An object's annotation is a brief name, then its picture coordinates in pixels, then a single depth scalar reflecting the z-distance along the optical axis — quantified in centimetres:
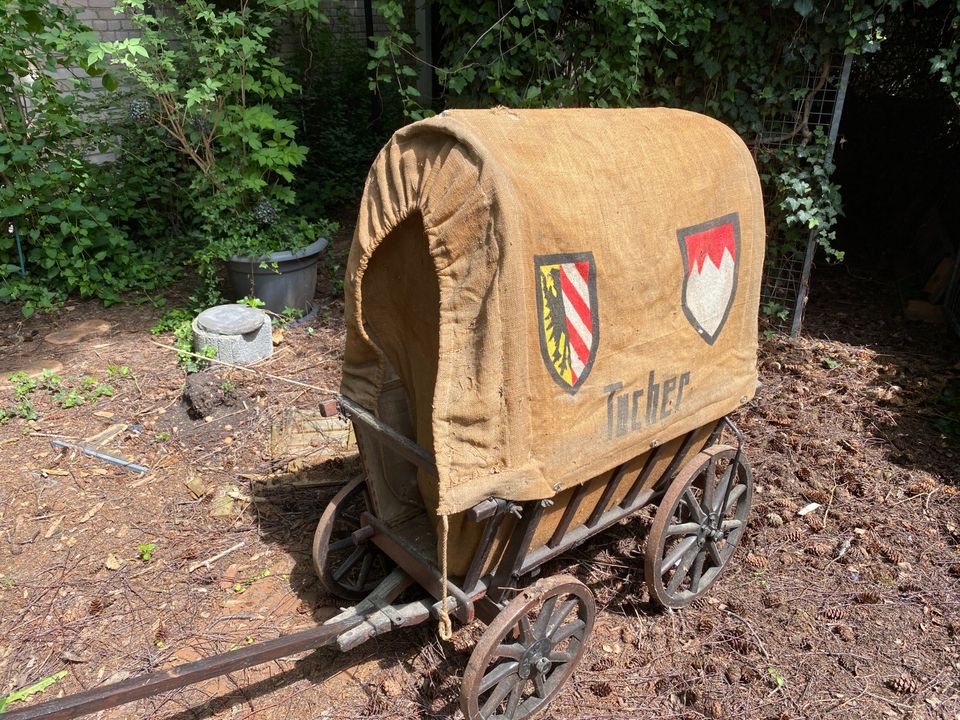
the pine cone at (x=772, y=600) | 367
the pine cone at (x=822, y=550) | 401
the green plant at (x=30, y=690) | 304
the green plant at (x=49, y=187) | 590
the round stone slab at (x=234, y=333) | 538
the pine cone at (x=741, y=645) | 340
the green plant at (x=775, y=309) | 625
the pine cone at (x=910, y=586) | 378
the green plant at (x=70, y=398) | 501
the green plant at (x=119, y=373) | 533
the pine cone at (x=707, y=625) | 352
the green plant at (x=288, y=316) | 617
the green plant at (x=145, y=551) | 382
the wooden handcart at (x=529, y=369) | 241
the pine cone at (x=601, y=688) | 318
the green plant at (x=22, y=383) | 508
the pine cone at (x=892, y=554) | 396
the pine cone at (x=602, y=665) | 331
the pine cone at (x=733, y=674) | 325
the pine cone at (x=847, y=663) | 332
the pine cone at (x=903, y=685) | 321
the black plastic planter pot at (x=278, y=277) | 604
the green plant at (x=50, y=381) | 518
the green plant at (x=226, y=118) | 550
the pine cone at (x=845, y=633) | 348
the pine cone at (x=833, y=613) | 360
